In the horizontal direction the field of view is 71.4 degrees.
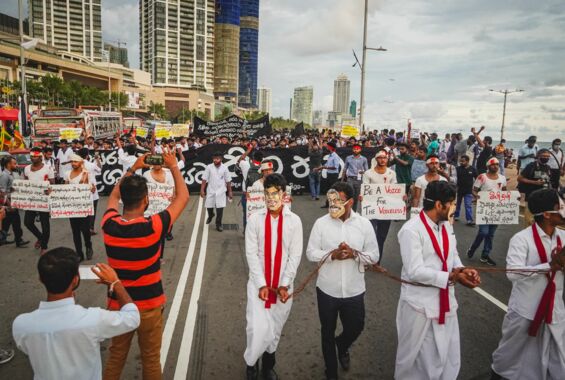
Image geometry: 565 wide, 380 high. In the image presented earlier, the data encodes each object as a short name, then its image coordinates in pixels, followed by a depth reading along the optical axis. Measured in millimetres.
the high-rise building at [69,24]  142875
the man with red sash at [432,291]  3033
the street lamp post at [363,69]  21391
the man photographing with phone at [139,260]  2861
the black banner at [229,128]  20812
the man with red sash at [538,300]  3273
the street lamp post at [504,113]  44225
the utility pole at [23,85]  18984
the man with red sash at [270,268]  3449
